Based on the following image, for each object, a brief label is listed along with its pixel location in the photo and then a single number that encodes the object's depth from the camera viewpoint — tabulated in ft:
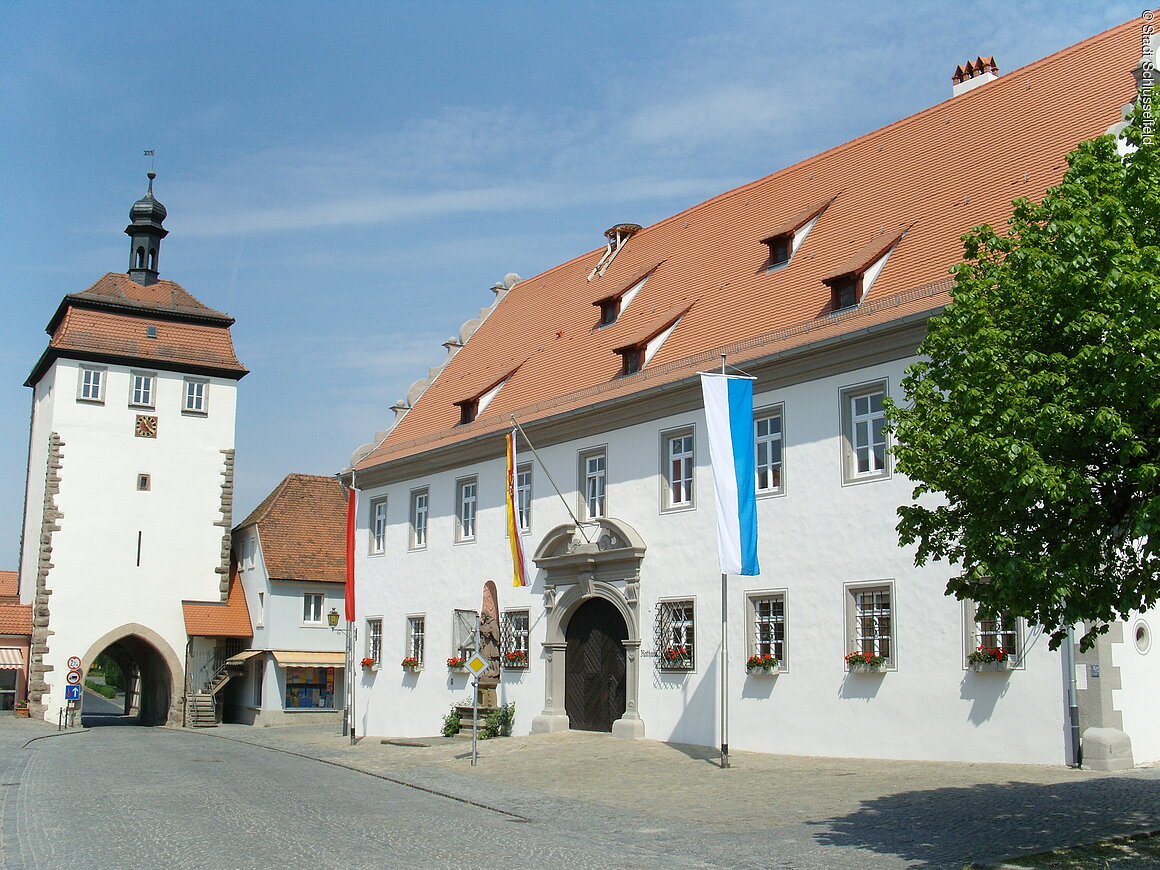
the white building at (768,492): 54.39
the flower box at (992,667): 51.16
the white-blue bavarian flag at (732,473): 55.62
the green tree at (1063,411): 28.78
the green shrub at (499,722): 80.02
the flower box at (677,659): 66.80
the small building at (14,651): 126.31
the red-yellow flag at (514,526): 74.84
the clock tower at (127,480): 127.24
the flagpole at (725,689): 55.77
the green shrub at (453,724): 83.76
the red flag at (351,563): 90.94
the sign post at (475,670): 62.75
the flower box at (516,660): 79.92
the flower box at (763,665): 61.31
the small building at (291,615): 130.11
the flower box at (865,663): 56.03
